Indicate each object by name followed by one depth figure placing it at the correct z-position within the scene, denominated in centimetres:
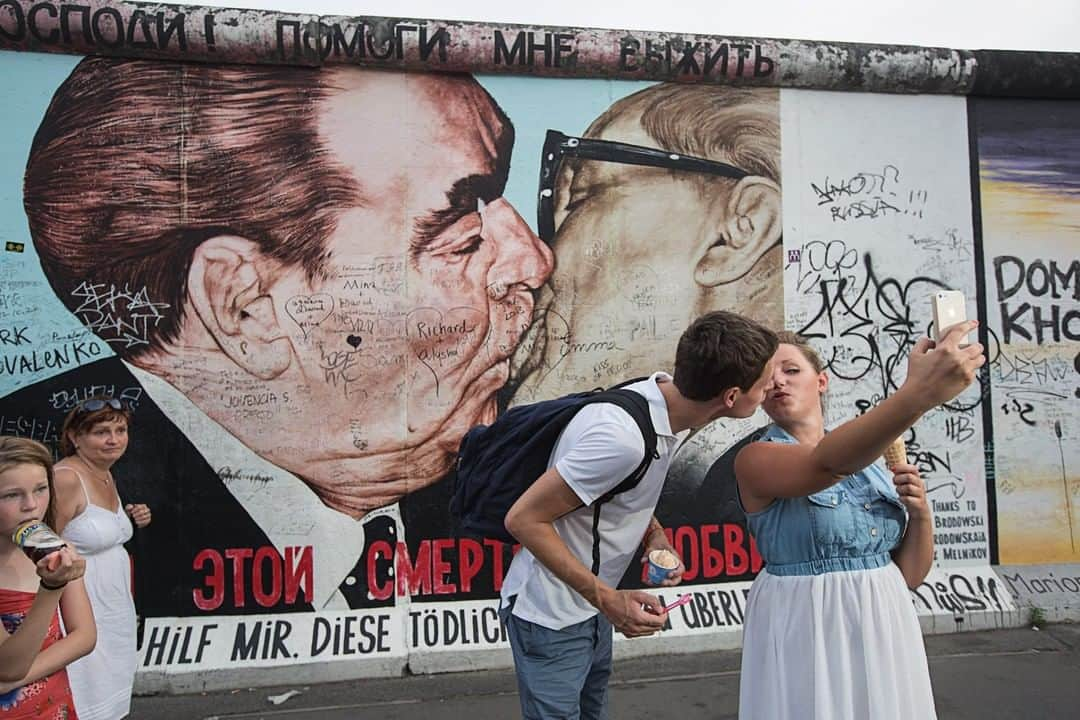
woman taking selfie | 219
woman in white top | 331
